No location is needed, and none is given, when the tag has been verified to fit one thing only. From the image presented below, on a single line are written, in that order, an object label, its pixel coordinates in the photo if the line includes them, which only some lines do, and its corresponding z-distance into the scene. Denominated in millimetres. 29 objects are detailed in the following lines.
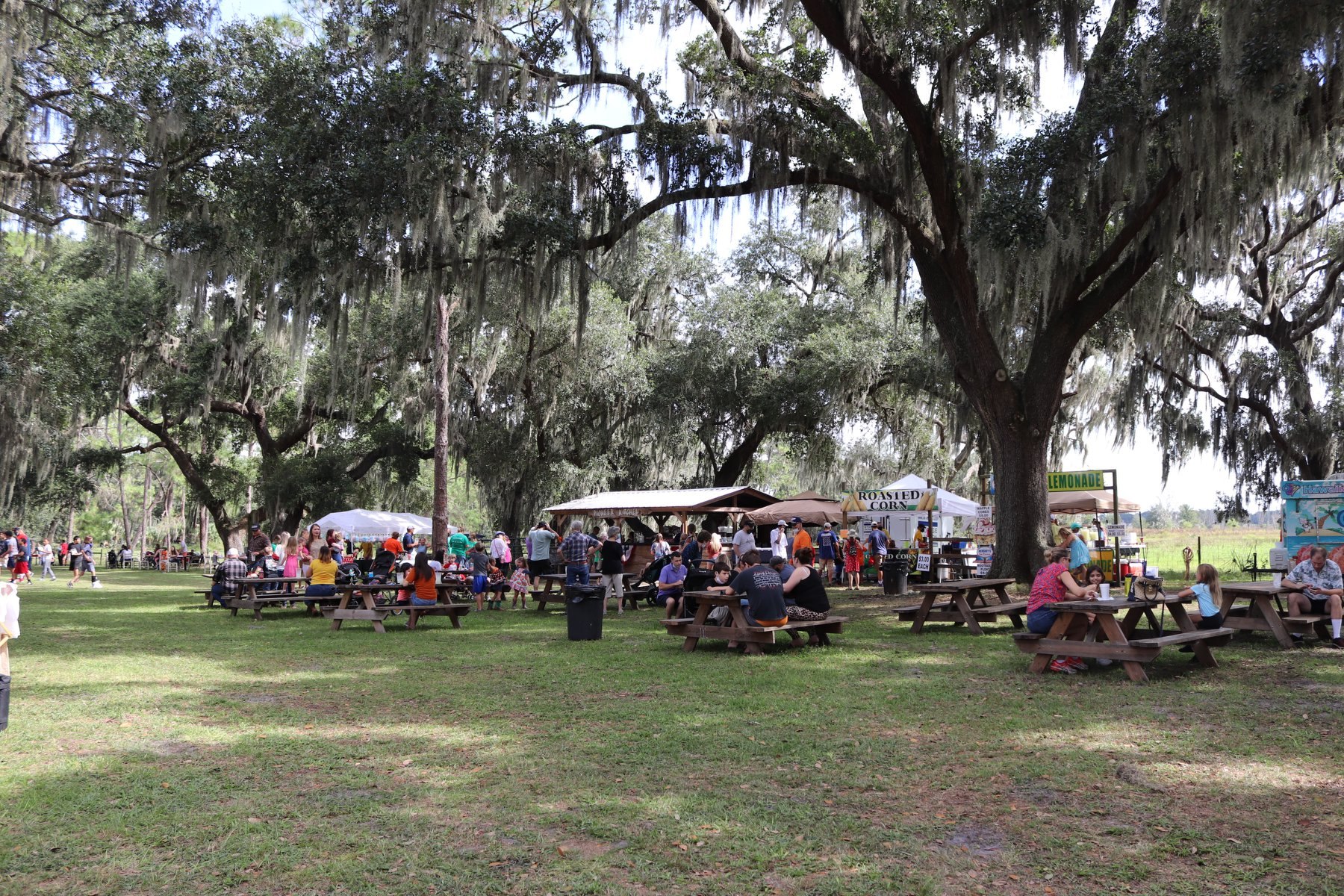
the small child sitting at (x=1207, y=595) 8602
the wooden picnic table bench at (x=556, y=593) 14632
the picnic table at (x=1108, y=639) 7297
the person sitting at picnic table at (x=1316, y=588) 9156
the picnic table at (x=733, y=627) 9125
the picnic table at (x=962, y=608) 10579
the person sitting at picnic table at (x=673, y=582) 12008
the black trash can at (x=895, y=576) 17266
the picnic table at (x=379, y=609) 11641
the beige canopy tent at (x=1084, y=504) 18219
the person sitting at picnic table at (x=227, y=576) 14688
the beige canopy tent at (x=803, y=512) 20672
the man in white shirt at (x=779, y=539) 16656
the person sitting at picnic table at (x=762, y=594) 9078
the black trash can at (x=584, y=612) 10570
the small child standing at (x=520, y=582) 15289
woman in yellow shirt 13523
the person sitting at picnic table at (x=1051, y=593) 8047
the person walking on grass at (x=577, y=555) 12070
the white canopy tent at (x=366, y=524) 21000
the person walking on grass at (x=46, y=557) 26312
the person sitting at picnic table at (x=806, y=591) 9656
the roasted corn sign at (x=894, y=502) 18797
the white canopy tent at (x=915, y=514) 19797
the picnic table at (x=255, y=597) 13438
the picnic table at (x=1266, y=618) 9180
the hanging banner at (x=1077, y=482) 16594
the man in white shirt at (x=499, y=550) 18328
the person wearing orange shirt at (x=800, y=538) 15672
